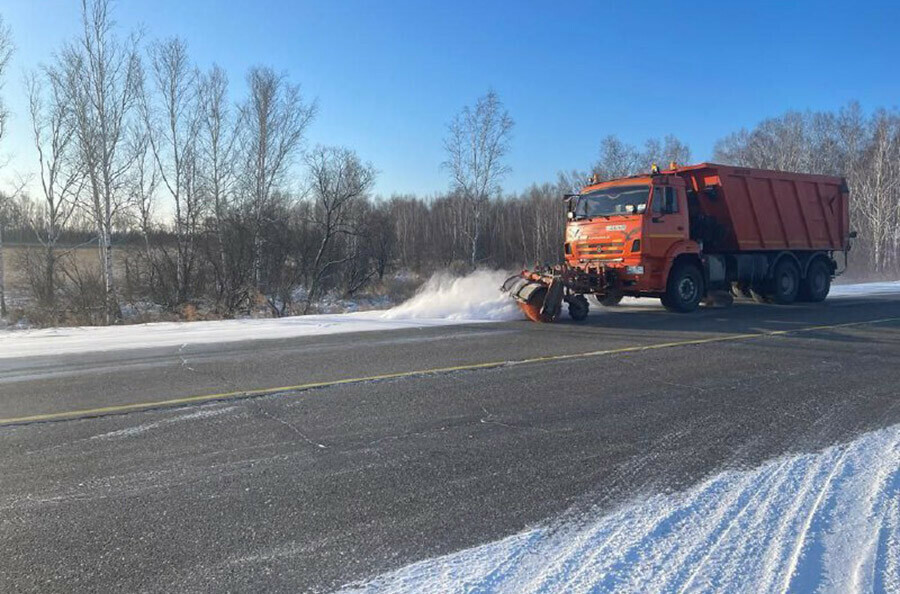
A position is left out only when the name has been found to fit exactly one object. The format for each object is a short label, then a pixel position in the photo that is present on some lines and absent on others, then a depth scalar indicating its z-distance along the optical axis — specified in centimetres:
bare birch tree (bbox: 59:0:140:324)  2148
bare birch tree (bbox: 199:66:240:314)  2325
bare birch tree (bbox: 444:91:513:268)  3378
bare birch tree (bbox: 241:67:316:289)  2719
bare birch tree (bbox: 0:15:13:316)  2061
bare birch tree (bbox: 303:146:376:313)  2928
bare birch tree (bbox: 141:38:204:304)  2367
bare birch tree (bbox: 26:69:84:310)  2161
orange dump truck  1255
